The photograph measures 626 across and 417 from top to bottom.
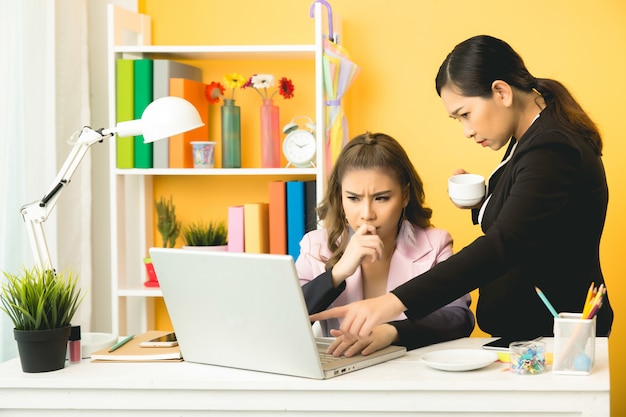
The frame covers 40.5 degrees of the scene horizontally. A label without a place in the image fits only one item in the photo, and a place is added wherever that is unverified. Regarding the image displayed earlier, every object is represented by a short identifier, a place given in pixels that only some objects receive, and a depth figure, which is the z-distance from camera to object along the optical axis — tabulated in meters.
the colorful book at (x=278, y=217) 3.03
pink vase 3.14
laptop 1.46
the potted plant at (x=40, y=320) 1.62
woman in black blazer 1.56
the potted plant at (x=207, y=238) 3.13
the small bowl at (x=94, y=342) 1.76
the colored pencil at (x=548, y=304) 1.52
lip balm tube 1.72
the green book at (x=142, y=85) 3.06
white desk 1.44
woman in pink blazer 2.16
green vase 3.16
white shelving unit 3.02
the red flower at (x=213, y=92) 3.19
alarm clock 3.07
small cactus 3.26
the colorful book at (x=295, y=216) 3.02
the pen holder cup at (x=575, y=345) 1.49
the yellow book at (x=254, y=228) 3.03
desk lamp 1.83
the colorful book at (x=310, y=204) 3.02
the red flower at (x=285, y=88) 3.15
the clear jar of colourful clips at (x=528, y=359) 1.51
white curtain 2.62
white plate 1.52
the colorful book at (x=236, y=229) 3.05
